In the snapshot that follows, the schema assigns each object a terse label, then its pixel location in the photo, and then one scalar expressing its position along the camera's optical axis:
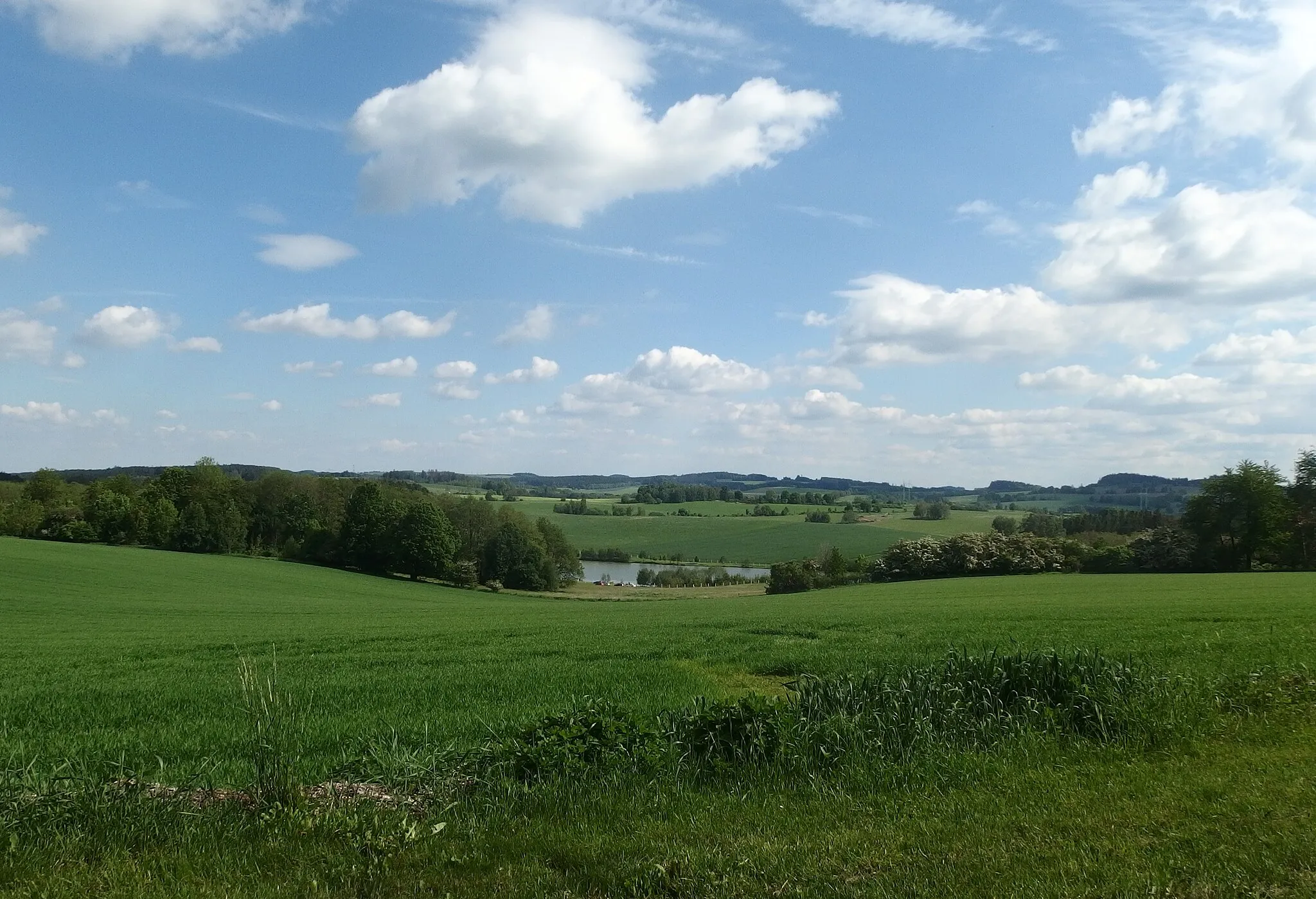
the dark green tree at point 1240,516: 67.44
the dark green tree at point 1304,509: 65.81
